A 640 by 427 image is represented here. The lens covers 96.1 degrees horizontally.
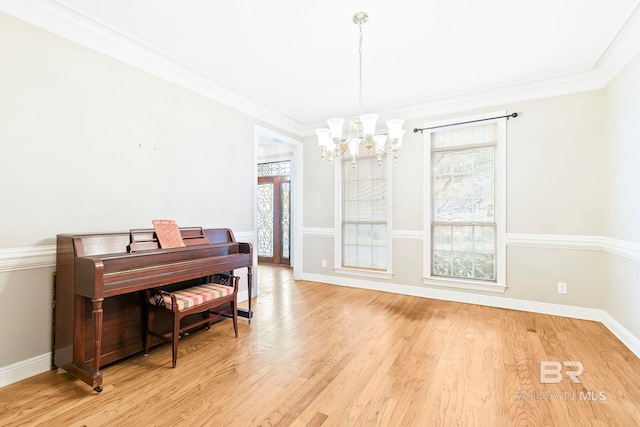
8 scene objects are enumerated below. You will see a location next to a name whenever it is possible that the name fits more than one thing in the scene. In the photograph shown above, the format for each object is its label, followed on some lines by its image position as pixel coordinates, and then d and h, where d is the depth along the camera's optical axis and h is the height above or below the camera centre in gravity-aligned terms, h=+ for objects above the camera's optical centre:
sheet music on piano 2.56 -0.18
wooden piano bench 2.27 -0.76
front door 6.59 -0.08
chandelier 2.41 +0.72
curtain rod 3.59 +1.26
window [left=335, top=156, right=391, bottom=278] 4.54 -0.05
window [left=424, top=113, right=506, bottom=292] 3.74 +0.14
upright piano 1.94 -0.53
